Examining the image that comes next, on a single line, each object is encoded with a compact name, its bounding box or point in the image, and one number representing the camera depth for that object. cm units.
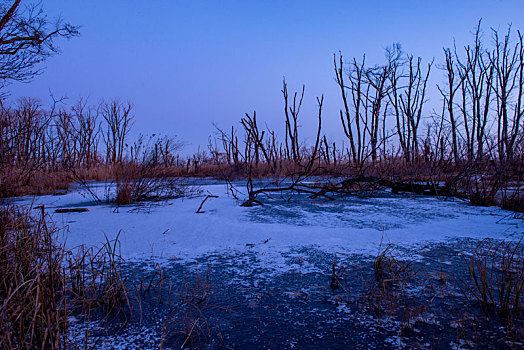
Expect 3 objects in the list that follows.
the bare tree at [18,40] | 955
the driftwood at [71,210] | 403
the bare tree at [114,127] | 2553
